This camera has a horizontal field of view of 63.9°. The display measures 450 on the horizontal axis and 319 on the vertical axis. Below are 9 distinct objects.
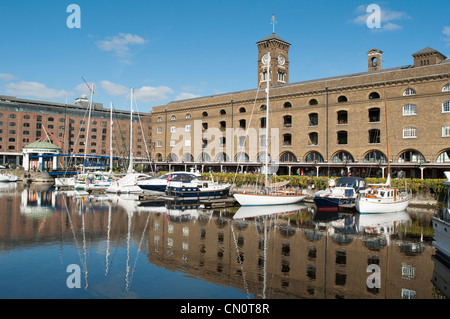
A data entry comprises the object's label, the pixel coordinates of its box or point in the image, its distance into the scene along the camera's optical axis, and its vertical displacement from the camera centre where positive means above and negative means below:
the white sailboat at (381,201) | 31.81 -2.82
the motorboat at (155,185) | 43.12 -1.81
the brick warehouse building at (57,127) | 100.06 +12.74
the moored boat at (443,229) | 16.98 -2.90
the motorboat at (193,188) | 39.75 -2.04
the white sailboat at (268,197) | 35.22 -2.76
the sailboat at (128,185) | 49.06 -2.06
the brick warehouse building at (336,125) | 40.97 +6.28
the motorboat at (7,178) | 76.56 -1.70
